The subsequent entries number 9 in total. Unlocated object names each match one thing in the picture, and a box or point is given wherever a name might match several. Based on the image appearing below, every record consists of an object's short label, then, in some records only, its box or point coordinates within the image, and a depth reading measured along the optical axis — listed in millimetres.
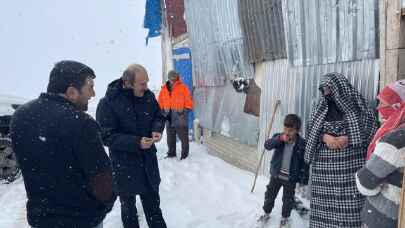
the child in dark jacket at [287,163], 3811
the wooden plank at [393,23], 3175
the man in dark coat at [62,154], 2002
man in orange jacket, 7598
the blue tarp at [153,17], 11203
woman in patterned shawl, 3191
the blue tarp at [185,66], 9998
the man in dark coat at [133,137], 3318
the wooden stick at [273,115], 4977
